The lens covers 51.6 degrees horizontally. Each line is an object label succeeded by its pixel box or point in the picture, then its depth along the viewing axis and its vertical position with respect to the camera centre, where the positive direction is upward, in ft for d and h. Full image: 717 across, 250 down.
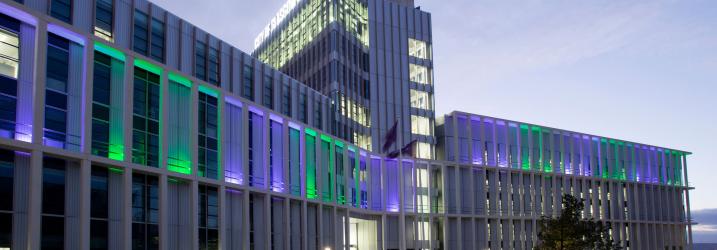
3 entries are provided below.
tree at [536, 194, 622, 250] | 204.95 -7.08
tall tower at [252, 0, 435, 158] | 264.72 +56.99
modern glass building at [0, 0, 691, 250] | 111.86 +15.03
